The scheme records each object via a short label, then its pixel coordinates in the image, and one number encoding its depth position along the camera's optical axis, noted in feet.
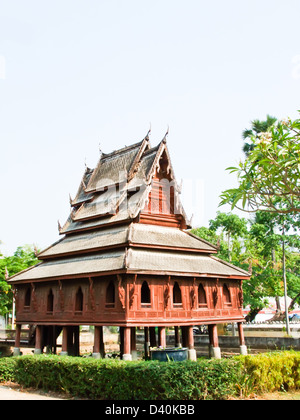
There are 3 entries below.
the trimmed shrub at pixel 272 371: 45.93
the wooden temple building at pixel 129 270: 67.97
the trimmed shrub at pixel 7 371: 58.70
